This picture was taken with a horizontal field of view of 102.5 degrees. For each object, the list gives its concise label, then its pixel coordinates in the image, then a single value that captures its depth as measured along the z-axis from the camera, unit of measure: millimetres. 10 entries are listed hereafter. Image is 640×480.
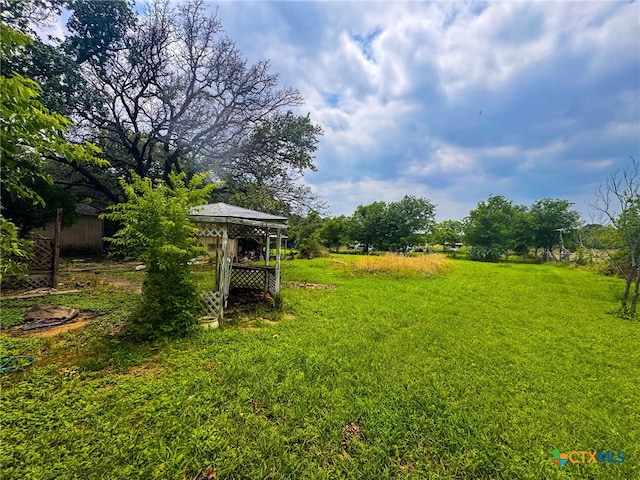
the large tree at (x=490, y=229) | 25969
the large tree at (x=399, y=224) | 28984
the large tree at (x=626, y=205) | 6715
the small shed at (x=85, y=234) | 13266
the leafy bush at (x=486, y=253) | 25391
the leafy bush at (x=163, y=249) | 3768
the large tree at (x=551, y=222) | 25844
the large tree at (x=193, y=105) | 11414
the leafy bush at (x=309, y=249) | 21281
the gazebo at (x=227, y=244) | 4695
